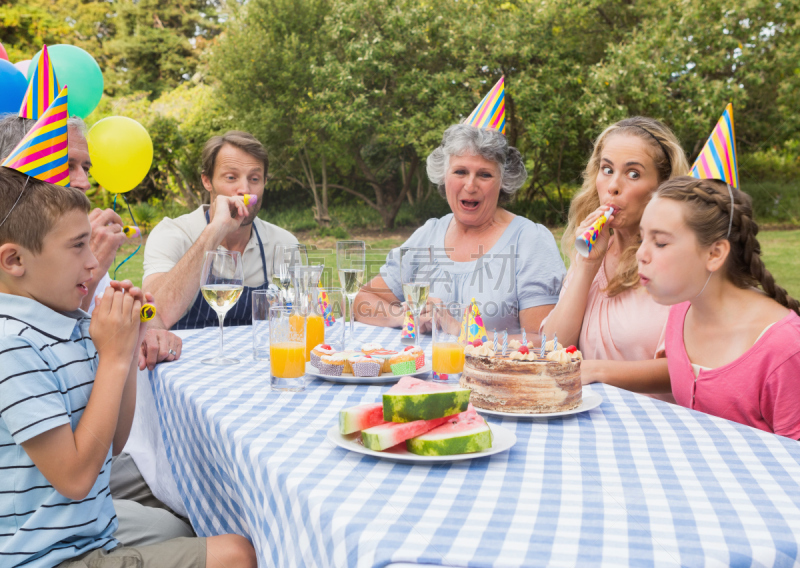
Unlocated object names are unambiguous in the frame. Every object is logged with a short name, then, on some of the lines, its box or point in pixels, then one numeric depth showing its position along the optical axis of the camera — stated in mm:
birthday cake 1541
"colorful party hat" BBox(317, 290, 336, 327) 2236
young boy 1352
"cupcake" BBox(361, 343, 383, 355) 1975
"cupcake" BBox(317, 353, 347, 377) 1920
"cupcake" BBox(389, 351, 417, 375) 1938
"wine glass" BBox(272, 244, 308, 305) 2660
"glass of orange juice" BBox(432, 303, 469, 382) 1834
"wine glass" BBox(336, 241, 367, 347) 2359
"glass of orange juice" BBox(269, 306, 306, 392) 1776
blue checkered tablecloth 954
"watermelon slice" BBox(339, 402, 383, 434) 1323
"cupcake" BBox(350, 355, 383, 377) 1906
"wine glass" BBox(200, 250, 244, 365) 2125
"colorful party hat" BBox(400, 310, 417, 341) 2377
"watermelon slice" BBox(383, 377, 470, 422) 1287
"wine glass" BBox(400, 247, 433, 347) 2176
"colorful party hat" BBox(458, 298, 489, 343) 1879
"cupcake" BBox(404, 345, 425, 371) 1971
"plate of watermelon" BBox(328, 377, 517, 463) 1263
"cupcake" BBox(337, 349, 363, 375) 1938
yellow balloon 3016
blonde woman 2555
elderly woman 3104
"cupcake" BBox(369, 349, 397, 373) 1938
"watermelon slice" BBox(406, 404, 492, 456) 1260
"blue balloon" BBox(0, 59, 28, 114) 2576
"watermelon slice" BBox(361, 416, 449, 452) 1263
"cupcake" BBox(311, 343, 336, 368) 1958
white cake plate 1546
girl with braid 1846
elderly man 1898
